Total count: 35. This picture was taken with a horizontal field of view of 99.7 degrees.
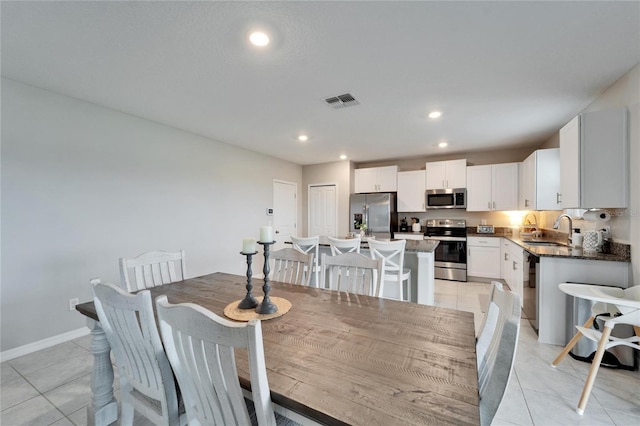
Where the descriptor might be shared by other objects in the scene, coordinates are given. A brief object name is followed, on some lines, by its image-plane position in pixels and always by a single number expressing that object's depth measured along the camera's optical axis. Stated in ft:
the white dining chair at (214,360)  2.49
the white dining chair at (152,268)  6.25
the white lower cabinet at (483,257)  15.28
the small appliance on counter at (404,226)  19.39
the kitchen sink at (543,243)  11.52
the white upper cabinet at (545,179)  11.54
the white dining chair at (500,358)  2.78
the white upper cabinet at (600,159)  7.45
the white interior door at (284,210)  18.49
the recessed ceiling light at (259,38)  5.88
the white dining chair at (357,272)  6.08
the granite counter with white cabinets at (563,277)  7.60
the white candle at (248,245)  5.06
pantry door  20.07
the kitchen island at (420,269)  9.45
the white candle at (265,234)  5.01
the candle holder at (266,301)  4.71
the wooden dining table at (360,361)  2.44
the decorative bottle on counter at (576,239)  9.68
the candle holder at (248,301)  4.98
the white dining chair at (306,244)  9.54
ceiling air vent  9.04
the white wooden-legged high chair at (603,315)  5.64
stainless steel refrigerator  18.13
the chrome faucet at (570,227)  10.74
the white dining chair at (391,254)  8.57
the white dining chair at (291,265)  7.01
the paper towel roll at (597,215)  8.47
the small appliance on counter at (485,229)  16.53
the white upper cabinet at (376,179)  18.63
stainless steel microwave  16.58
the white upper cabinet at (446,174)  16.58
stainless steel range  15.94
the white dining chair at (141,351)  3.45
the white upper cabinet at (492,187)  15.25
